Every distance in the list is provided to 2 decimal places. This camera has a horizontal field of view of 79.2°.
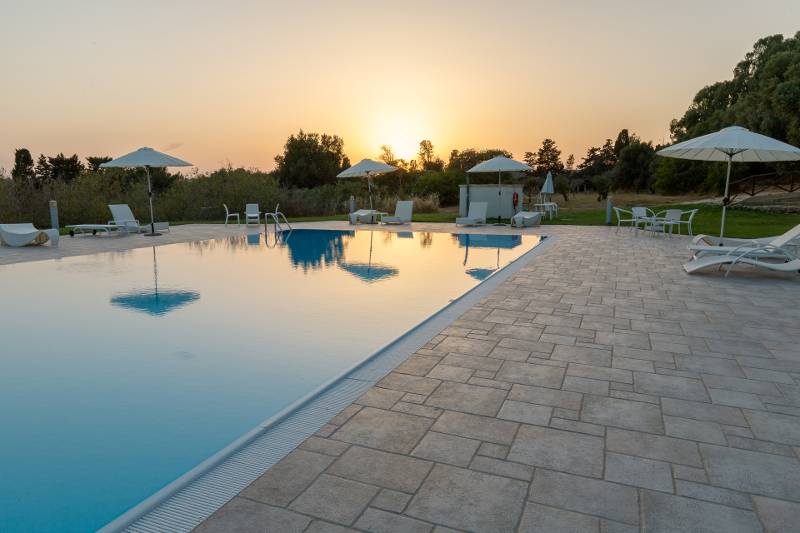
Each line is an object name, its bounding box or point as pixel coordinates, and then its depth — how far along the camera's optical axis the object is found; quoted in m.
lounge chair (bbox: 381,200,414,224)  16.52
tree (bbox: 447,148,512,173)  51.22
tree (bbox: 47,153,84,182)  43.06
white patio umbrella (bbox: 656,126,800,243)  7.92
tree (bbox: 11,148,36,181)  43.16
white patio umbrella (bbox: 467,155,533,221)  15.40
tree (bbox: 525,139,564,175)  57.75
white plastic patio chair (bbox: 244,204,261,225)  16.38
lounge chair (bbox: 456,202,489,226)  15.60
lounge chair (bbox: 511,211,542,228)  15.03
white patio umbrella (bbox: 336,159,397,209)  16.30
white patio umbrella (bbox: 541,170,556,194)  20.67
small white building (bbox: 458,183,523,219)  17.70
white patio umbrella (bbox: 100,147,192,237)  12.68
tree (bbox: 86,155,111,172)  42.06
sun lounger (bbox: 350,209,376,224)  16.52
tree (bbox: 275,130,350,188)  39.00
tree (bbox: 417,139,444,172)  63.17
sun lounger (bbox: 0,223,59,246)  10.62
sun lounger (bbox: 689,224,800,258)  6.85
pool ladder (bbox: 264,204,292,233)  15.21
